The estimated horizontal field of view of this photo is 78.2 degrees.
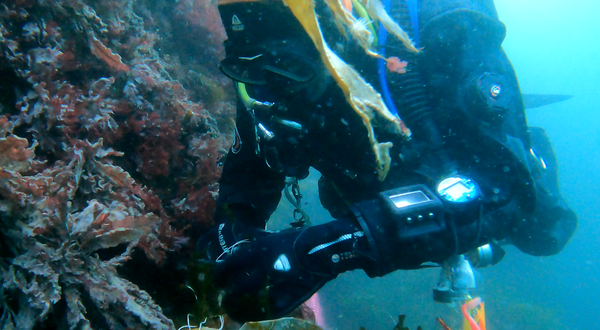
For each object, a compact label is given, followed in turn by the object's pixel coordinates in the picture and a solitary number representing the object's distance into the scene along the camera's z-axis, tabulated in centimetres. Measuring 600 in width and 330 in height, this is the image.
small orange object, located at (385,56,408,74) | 57
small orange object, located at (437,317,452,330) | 66
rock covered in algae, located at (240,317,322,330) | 51
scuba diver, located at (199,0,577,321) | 53
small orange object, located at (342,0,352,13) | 50
